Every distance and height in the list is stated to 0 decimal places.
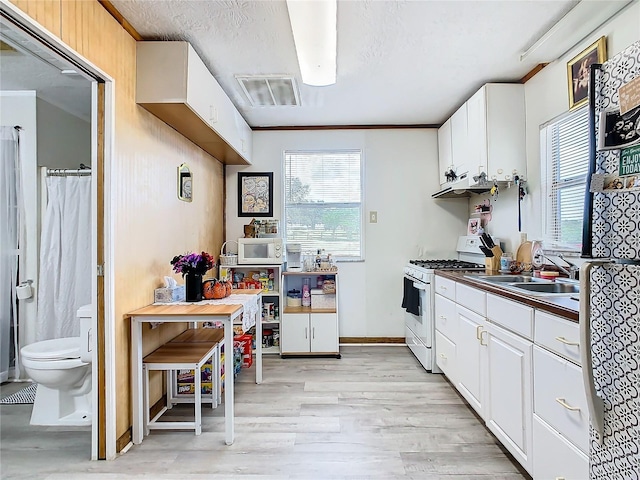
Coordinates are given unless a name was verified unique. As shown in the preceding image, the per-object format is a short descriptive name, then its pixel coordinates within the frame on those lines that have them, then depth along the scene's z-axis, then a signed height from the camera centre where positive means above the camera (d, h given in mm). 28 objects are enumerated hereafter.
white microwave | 3832 -89
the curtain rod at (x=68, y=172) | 3000 +568
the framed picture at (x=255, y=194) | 4285 +550
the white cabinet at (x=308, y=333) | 3787 -915
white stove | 3301 -481
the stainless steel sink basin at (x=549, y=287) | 2199 -276
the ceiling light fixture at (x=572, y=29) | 1948 +1208
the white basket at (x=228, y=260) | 3898 -181
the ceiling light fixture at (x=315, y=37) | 1856 +1155
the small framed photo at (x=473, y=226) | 3854 +155
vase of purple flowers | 2475 -184
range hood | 3256 +490
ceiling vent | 2943 +1284
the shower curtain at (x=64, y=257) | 3008 -109
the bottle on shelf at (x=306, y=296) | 4043 -580
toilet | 2352 -856
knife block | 3113 -165
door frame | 2031 -156
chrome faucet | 2378 -180
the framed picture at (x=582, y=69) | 2137 +1047
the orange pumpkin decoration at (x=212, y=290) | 2582 -326
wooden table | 2148 -575
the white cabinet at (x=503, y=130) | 2990 +882
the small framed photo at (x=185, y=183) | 2949 +483
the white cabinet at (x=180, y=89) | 2297 +986
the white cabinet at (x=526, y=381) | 1438 -669
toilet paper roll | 3072 -387
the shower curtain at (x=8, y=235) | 3043 +72
